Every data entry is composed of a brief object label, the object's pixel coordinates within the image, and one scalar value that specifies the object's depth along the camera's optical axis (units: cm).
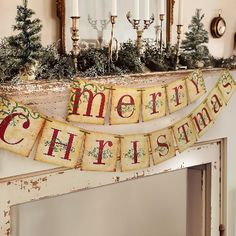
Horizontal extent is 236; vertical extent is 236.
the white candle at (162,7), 253
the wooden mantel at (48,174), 189
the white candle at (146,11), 238
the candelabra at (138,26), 232
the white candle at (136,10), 233
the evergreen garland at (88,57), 190
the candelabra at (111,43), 219
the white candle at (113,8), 219
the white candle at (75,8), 204
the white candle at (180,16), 251
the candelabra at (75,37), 204
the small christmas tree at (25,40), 190
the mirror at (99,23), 224
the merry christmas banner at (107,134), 188
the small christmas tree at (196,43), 257
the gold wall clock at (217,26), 296
